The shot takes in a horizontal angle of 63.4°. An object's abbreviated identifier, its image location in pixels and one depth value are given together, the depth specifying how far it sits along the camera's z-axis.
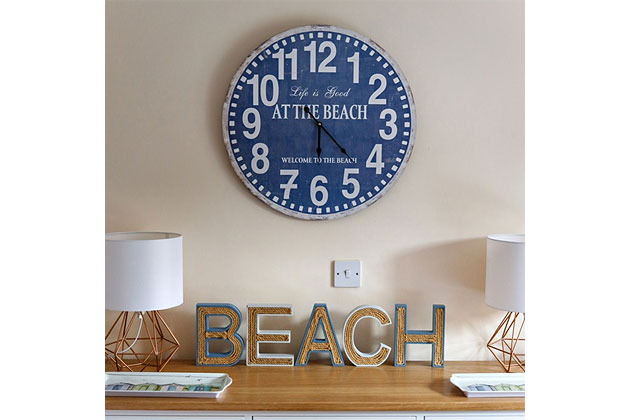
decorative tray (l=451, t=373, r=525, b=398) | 1.51
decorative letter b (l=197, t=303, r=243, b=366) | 1.73
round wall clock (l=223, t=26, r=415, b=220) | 1.76
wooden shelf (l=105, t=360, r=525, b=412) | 1.46
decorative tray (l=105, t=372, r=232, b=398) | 1.50
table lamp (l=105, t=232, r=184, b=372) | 1.52
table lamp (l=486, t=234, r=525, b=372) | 1.57
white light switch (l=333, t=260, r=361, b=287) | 1.81
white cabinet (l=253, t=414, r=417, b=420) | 1.48
